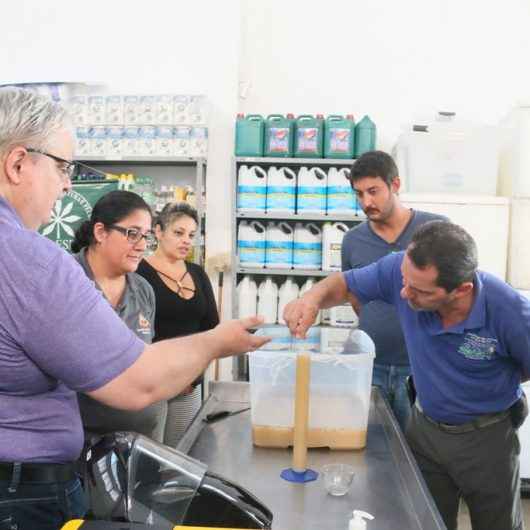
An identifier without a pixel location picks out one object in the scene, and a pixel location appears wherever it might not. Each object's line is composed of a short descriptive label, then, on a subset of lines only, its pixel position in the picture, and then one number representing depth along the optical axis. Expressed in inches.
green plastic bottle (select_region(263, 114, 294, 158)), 150.2
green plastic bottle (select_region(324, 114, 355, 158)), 148.8
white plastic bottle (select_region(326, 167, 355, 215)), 149.7
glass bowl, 52.2
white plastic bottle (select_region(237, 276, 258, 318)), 155.9
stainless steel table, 48.2
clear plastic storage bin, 61.7
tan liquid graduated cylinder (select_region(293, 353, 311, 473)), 56.3
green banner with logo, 147.0
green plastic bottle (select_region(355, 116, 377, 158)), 149.7
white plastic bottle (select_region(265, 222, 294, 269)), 155.0
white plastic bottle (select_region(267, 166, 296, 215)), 151.9
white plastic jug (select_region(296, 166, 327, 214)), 151.3
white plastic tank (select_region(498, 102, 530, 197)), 133.6
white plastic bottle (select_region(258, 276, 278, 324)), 155.2
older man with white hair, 37.8
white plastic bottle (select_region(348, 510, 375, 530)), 42.3
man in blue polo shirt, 64.3
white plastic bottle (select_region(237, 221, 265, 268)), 155.5
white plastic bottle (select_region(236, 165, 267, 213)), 152.4
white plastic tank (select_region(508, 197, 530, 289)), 133.3
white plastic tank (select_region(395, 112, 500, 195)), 135.7
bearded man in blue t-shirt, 90.9
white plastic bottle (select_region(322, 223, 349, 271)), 151.9
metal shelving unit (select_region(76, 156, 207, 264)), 155.0
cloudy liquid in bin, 62.0
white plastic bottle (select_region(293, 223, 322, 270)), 154.8
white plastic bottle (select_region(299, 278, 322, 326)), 158.6
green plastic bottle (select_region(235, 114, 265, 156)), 150.6
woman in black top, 107.7
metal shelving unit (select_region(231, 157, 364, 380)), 150.1
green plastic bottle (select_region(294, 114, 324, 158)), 149.5
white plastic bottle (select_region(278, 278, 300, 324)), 155.1
